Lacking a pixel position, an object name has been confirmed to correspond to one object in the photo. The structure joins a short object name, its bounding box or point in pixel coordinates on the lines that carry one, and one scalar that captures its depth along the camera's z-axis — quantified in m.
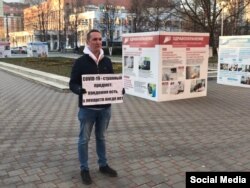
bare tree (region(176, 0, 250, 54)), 27.26
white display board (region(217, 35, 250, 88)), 10.05
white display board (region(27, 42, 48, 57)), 28.83
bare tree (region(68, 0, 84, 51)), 52.20
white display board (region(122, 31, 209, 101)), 7.69
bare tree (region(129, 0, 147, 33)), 39.87
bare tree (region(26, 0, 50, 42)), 51.70
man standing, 3.13
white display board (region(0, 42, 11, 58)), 30.54
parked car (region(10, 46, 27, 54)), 49.09
